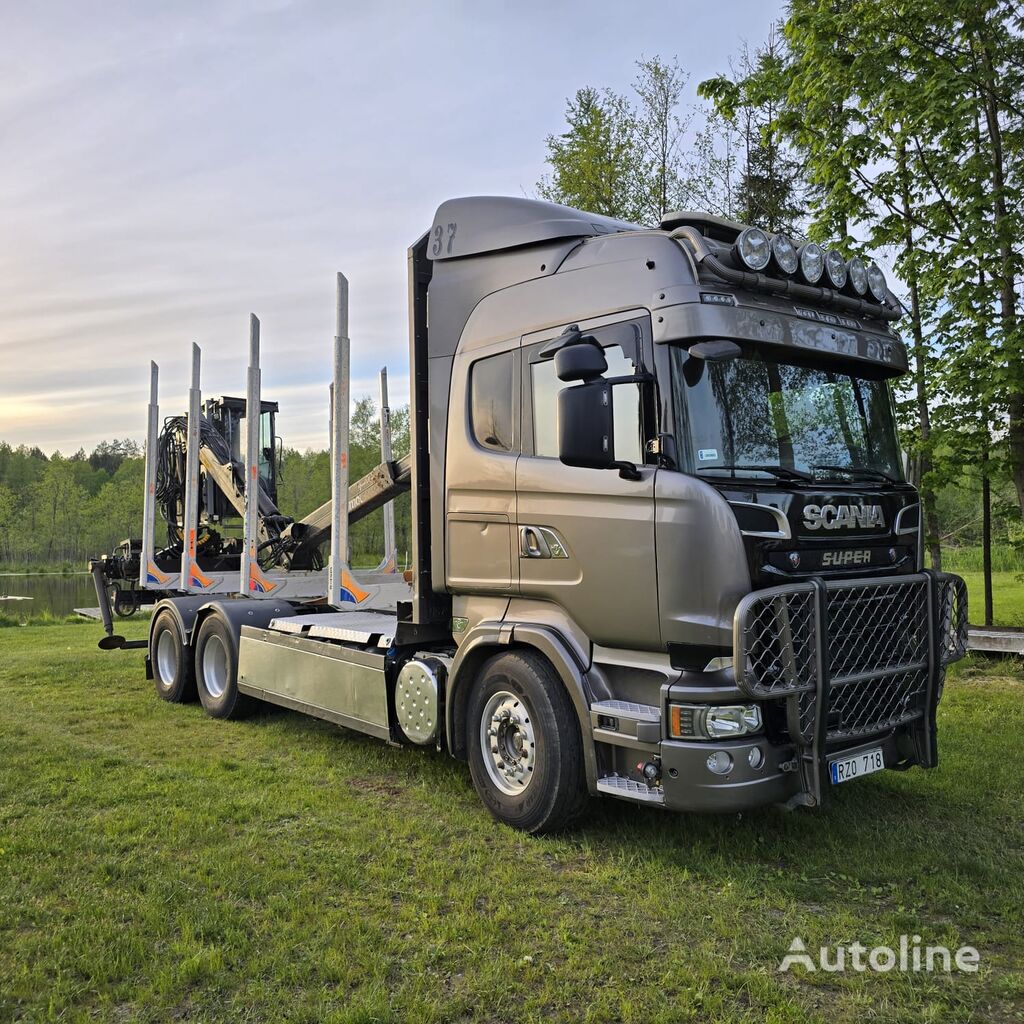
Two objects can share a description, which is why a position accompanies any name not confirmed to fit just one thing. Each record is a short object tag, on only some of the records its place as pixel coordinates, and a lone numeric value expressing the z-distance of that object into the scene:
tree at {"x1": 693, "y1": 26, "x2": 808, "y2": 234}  16.70
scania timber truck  4.24
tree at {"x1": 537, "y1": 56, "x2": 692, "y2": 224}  17.42
